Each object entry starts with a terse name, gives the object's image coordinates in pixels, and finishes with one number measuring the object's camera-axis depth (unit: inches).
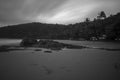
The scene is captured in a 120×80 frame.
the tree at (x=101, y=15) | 3086.6
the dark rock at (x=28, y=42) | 1565.0
